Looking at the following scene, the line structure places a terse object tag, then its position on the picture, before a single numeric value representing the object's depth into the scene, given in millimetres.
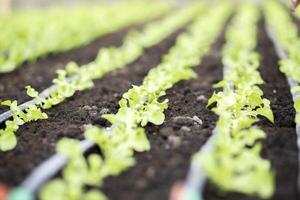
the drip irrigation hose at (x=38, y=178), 2508
